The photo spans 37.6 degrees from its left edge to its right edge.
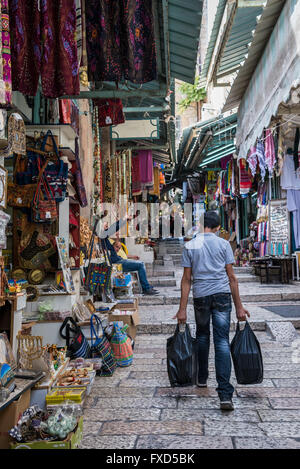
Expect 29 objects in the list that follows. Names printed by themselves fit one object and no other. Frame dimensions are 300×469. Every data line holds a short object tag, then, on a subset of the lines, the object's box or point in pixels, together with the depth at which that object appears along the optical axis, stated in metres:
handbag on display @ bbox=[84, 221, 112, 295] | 7.11
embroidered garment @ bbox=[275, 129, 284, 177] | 10.77
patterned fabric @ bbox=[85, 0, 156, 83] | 4.44
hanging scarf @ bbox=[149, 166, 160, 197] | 17.80
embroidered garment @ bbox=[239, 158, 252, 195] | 15.66
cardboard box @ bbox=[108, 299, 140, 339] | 7.35
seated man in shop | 10.02
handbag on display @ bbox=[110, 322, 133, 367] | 6.07
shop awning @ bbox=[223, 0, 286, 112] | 7.43
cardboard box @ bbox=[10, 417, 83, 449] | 3.19
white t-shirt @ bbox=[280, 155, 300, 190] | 12.15
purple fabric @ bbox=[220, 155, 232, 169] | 19.86
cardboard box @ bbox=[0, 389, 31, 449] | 3.36
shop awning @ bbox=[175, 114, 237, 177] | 15.54
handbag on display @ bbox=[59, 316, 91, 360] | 5.50
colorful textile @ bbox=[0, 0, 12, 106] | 3.26
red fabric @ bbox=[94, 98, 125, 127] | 8.90
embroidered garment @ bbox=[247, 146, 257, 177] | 11.52
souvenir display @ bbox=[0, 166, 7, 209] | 3.90
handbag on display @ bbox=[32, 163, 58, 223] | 5.33
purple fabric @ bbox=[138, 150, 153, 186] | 14.43
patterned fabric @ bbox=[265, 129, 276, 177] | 11.04
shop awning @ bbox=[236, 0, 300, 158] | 6.61
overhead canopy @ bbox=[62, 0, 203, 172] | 5.37
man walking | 4.63
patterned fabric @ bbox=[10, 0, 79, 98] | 3.92
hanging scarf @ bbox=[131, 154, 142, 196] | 14.48
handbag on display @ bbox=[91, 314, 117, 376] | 5.62
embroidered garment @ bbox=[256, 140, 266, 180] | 11.38
